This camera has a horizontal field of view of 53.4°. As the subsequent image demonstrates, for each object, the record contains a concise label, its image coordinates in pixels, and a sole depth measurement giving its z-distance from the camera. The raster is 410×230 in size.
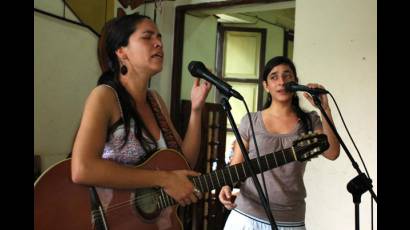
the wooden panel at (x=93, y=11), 2.61
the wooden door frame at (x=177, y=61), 3.36
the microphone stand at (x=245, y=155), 1.11
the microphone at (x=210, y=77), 1.21
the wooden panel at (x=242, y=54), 4.65
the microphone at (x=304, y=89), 1.37
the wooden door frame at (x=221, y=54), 4.61
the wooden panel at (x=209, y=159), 3.39
